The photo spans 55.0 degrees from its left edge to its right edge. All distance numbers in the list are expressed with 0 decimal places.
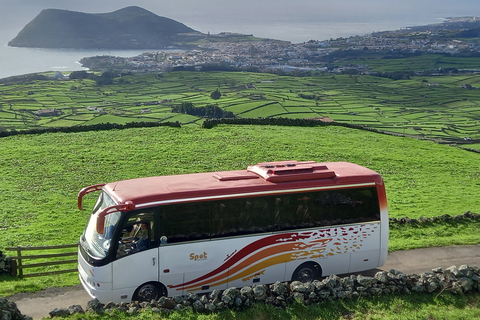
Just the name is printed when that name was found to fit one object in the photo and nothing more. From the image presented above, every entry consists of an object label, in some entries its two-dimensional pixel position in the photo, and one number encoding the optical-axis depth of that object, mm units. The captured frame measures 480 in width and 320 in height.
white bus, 13477
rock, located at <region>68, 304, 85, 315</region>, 12162
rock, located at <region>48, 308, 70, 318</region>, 12023
